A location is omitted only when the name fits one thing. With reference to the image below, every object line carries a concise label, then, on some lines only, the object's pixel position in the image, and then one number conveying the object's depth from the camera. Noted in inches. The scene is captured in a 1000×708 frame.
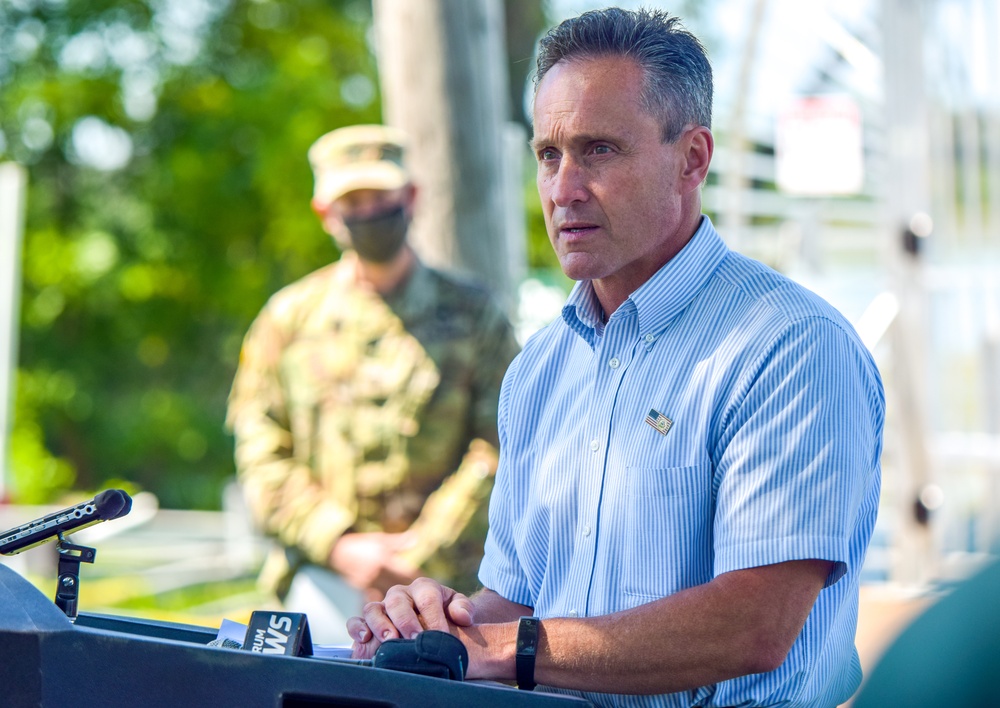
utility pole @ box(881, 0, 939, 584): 453.1
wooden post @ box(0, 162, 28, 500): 504.1
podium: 119.8
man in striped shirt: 137.3
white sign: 485.1
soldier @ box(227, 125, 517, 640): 338.3
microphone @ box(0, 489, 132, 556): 133.6
